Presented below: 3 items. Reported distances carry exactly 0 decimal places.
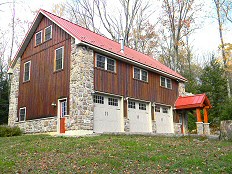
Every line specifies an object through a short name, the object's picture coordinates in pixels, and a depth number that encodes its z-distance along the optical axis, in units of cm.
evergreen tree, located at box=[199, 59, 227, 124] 2703
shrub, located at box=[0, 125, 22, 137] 1614
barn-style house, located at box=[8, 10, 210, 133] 1554
